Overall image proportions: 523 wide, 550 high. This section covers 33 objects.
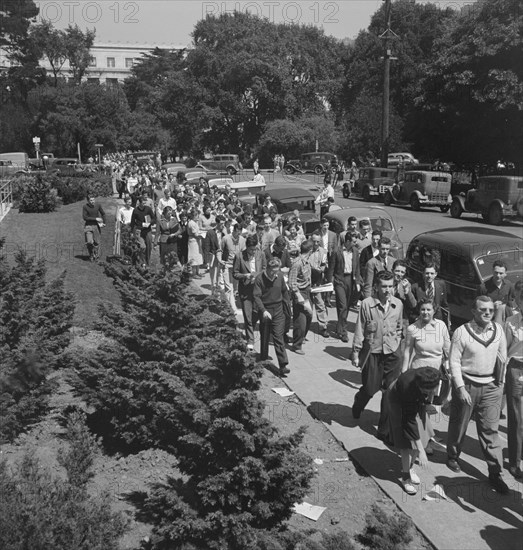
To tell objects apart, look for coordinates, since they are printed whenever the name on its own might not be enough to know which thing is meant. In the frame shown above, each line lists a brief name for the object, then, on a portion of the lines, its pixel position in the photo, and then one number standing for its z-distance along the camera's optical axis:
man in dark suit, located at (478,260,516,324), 7.64
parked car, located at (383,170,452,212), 30.84
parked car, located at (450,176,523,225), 25.75
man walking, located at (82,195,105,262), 16.66
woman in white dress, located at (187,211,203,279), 15.80
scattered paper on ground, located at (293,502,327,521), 5.93
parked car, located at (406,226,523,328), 10.21
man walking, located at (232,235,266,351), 10.51
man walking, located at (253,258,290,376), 9.42
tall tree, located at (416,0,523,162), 30.95
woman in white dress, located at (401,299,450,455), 6.70
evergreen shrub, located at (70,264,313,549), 4.79
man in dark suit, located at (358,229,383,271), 11.00
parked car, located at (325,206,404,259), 15.13
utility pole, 36.88
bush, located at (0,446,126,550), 4.55
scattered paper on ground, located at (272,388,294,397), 8.88
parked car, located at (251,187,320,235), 18.98
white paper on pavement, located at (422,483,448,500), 6.16
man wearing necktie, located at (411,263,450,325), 8.50
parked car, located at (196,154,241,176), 53.14
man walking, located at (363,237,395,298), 10.51
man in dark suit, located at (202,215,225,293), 14.05
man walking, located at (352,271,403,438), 7.37
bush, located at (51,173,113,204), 31.67
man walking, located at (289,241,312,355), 10.30
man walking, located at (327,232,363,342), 11.05
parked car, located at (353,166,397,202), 35.56
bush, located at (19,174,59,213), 26.67
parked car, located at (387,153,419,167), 49.26
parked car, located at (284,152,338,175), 52.28
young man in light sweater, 6.27
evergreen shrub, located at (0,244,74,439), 7.08
